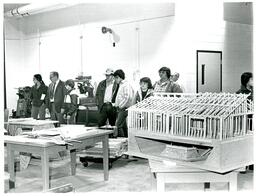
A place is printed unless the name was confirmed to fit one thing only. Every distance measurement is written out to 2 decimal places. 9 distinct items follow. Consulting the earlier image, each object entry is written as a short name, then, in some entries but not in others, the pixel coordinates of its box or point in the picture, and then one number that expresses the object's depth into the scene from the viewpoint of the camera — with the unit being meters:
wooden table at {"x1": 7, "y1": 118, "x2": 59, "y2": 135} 4.49
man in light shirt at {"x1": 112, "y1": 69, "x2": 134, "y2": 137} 5.16
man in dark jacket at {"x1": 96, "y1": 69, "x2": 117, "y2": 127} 5.46
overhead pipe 7.00
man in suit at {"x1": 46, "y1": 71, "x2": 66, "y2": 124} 6.23
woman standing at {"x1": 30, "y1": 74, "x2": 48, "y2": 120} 6.36
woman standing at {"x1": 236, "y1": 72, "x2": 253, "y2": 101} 3.73
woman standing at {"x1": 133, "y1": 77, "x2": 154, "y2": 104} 5.42
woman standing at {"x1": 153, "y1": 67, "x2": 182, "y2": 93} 4.34
